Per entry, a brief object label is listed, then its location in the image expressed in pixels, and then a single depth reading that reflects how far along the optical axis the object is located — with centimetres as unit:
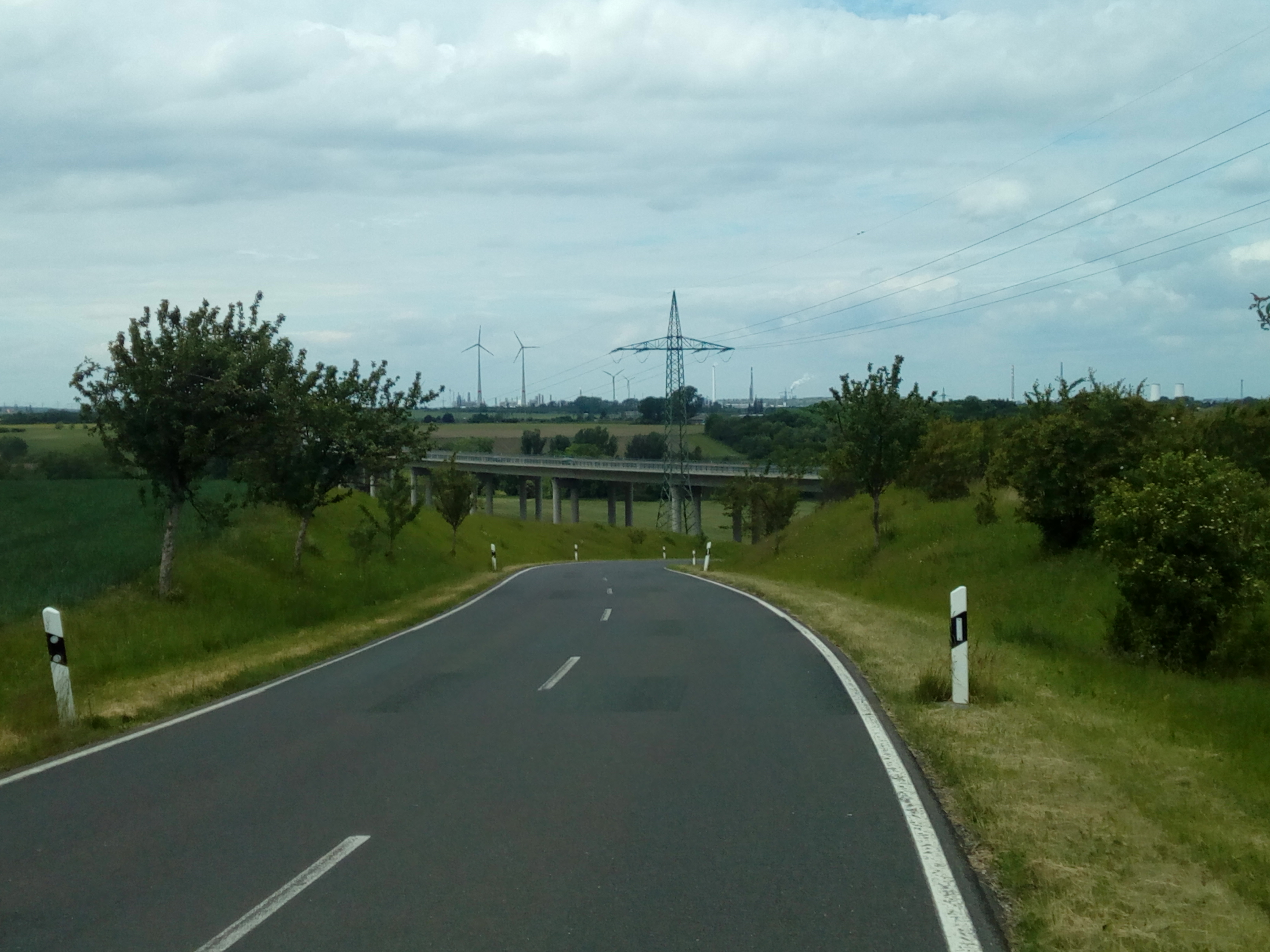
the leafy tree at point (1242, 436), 2095
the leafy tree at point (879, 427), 3086
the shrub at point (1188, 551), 1438
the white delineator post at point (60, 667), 1141
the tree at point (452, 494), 4472
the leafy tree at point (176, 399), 2019
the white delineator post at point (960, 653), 1084
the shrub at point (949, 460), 3900
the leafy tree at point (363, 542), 3031
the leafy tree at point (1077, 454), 2317
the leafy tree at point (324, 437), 2227
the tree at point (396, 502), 3344
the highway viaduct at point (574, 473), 8869
